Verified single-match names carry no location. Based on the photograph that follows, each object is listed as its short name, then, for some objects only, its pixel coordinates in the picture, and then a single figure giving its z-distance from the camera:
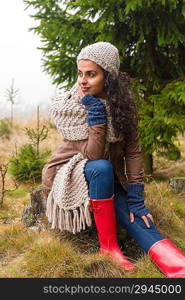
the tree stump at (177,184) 5.15
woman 2.86
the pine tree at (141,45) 4.76
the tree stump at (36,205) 3.65
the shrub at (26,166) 5.71
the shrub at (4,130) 9.41
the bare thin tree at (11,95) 12.33
